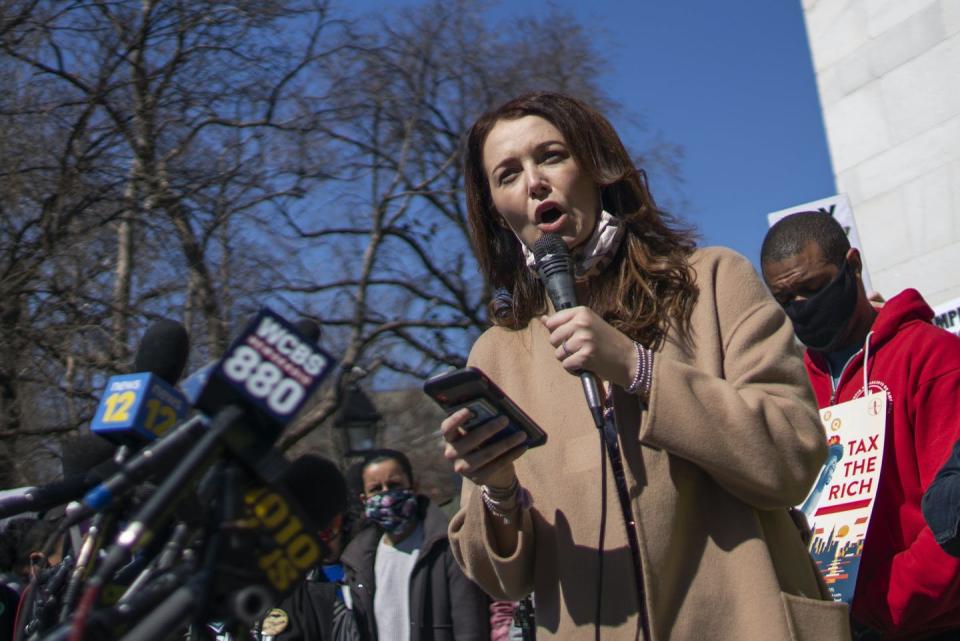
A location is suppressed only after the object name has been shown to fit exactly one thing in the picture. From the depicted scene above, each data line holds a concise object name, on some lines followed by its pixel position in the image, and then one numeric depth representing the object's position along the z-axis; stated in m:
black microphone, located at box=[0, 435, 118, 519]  1.97
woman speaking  2.29
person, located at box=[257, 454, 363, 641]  6.00
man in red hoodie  3.00
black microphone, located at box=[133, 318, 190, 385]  2.19
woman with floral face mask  5.96
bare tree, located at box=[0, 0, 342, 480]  9.31
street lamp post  14.38
